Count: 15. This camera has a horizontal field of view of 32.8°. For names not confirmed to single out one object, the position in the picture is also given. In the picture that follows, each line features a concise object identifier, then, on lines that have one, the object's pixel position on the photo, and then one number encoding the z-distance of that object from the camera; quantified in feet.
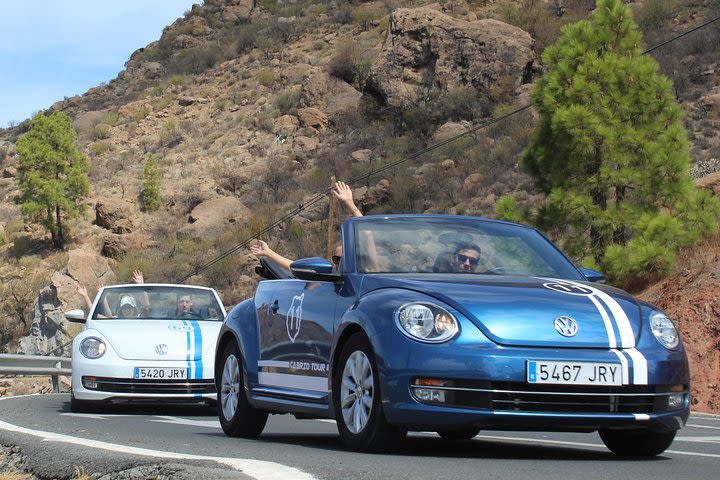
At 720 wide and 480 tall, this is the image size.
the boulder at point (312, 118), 205.98
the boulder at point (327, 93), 208.85
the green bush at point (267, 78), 248.52
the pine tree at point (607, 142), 72.54
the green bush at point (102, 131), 251.60
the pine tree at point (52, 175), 196.65
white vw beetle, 43.24
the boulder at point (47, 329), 145.38
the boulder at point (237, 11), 306.14
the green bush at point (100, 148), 241.96
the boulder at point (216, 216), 185.57
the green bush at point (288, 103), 220.64
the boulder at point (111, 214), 197.36
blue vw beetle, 22.00
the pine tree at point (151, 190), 203.82
